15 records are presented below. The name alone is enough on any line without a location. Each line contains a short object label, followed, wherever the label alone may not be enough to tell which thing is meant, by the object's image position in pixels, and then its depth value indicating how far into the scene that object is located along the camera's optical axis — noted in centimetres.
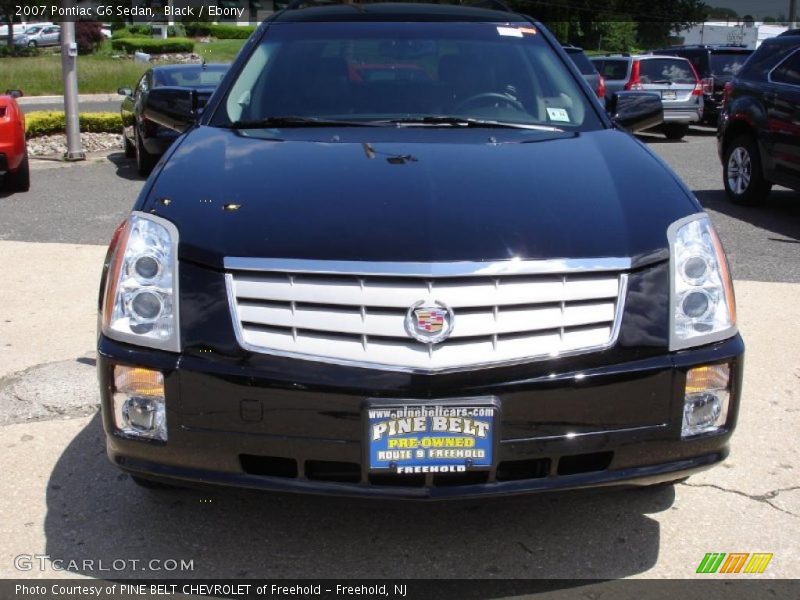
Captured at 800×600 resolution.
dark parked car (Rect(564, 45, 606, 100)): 1524
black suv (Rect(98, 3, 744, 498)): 271
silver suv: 1680
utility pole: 1233
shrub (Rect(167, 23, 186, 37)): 5728
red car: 991
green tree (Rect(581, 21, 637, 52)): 5276
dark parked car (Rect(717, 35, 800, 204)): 890
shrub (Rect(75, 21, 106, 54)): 5000
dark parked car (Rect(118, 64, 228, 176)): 1138
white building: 4844
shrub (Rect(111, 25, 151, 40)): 5872
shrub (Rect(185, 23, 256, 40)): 5931
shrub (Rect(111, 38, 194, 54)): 4587
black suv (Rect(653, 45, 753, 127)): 1872
